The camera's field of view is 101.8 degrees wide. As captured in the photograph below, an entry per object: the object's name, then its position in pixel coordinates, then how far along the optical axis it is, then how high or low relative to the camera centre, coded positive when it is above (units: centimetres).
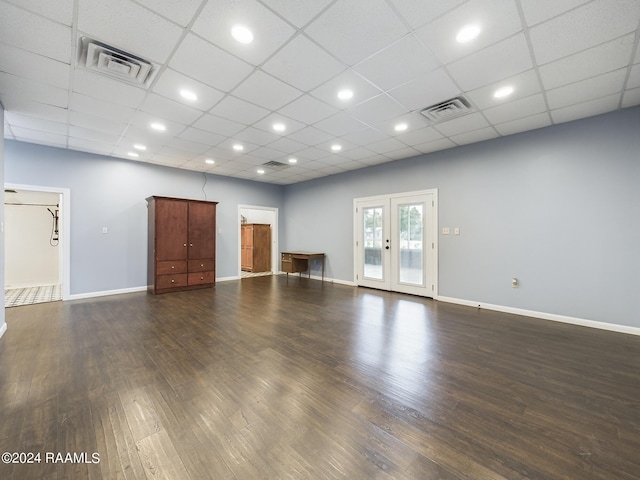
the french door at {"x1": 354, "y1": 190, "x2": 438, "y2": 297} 530 -6
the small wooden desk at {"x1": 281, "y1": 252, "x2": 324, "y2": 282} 709 -62
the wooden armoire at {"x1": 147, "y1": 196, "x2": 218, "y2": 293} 554 -13
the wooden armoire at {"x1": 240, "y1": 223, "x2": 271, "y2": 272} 852 -27
